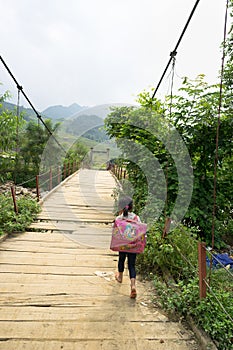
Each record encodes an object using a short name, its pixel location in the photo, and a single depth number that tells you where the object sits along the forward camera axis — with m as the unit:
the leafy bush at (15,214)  2.85
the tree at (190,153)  2.95
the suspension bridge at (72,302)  1.27
